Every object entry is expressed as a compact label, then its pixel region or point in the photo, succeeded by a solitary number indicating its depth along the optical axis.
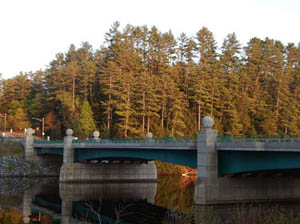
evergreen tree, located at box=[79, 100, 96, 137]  86.69
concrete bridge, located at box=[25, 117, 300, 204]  31.42
